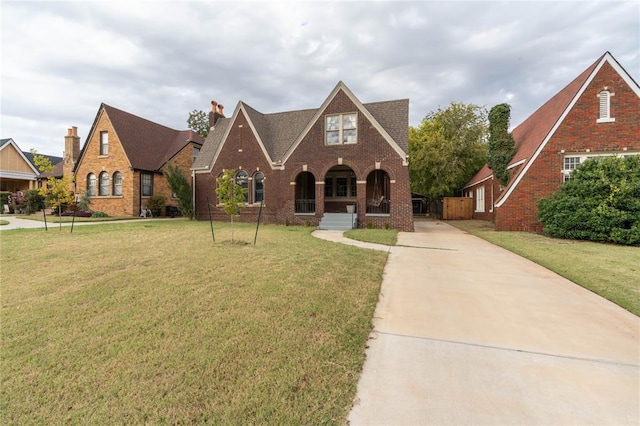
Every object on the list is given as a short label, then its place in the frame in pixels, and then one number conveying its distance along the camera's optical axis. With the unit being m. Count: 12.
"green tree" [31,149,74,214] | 12.56
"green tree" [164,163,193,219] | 20.03
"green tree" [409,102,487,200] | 27.02
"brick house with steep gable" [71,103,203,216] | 23.00
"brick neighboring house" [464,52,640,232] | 13.18
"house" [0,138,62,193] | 28.06
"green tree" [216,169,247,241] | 9.22
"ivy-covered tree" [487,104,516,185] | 17.62
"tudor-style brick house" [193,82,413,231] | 16.01
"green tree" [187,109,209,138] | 44.12
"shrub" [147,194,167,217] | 23.59
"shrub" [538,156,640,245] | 10.52
